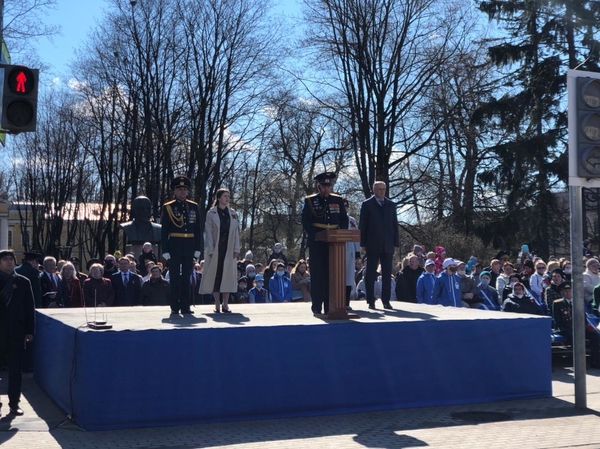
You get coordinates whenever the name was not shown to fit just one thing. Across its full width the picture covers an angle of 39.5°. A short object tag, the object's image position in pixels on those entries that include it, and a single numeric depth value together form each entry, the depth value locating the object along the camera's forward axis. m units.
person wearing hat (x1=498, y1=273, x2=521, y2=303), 16.42
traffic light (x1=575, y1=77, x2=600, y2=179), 10.41
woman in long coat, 11.84
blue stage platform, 9.18
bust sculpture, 21.55
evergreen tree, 31.00
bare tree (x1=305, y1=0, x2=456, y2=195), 31.22
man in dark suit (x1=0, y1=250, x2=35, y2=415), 9.78
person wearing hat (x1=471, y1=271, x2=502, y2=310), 17.35
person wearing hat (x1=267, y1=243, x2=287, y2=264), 21.94
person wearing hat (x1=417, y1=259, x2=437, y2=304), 16.53
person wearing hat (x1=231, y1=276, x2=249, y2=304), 17.80
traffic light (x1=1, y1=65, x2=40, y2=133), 10.11
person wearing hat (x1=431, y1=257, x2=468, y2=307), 16.44
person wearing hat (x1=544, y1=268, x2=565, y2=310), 16.23
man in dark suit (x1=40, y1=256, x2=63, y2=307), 14.52
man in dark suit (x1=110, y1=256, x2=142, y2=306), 15.88
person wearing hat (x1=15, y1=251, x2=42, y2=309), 13.40
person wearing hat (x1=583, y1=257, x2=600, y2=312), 16.80
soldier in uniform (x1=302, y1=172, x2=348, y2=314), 11.33
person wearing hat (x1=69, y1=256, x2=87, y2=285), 16.87
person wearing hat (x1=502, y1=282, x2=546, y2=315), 15.71
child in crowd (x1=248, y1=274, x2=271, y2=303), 17.78
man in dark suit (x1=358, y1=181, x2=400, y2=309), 12.26
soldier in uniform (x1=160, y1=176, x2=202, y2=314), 11.63
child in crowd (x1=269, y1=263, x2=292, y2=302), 18.56
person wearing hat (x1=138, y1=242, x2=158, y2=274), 19.38
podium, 10.66
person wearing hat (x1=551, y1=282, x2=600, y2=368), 15.44
